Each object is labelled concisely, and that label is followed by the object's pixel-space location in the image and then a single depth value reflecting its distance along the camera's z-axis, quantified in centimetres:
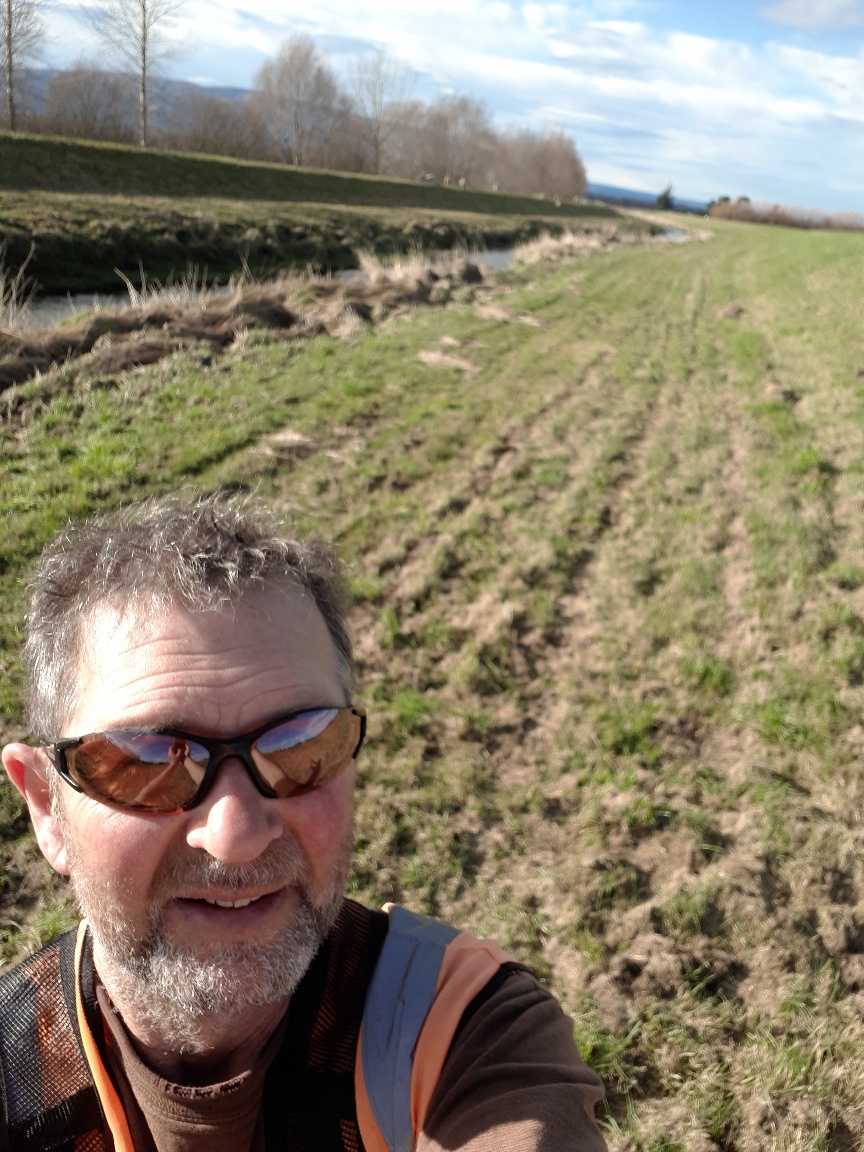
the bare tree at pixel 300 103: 4662
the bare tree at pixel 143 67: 3272
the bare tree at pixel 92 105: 3278
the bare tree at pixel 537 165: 6506
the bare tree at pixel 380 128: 5134
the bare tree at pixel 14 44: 2822
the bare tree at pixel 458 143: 5600
